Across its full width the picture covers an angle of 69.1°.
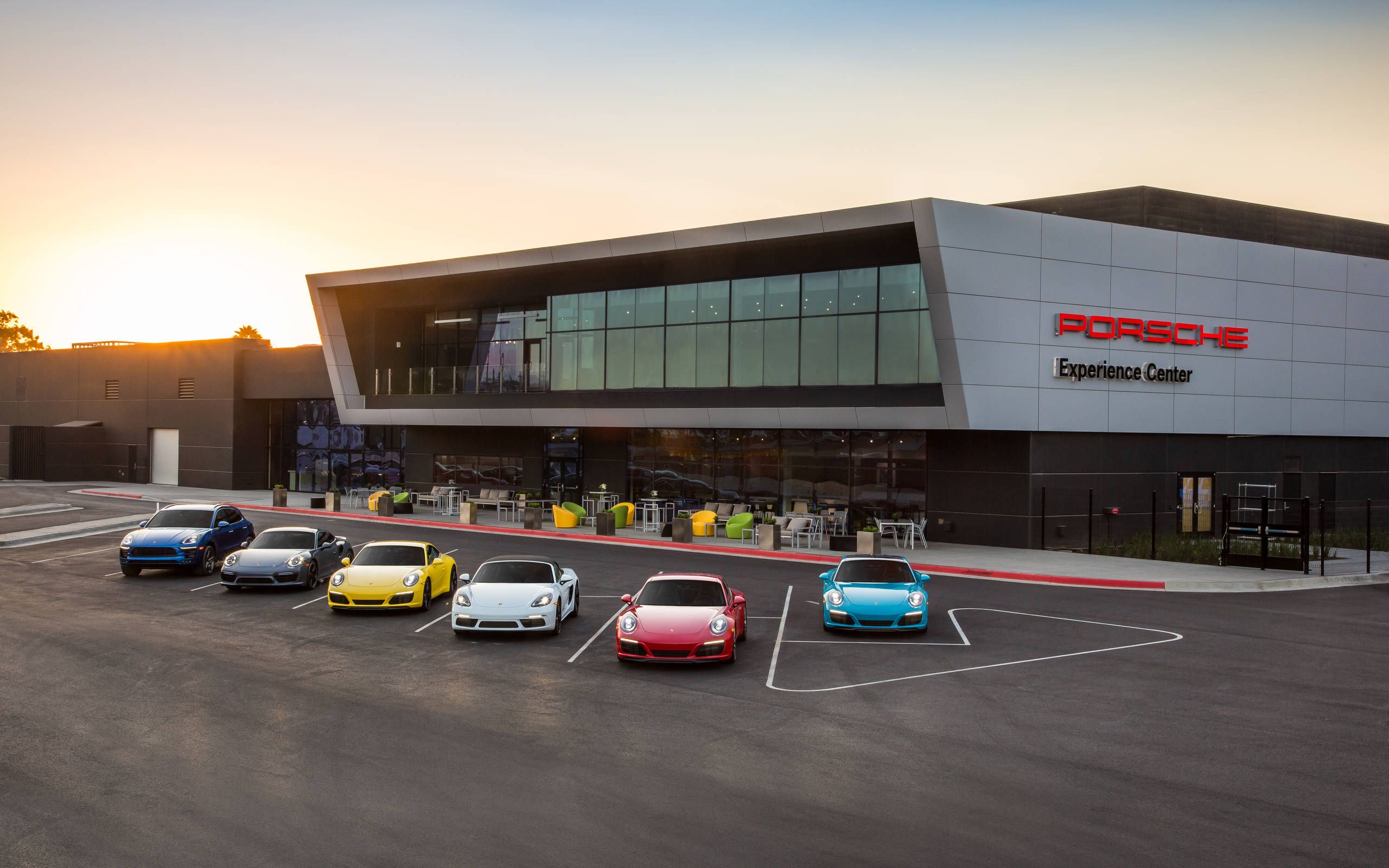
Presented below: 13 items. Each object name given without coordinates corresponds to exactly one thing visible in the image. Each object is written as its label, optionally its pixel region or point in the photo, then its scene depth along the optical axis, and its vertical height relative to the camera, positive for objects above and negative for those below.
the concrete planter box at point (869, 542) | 27.69 -2.33
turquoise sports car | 16.78 -2.42
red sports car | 14.16 -2.43
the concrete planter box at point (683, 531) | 31.38 -2.42
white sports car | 16.17 -2.42
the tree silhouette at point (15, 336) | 158.62 +16.36
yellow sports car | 18.28 -2.42
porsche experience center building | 29.61 +3.22
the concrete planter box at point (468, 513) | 37.50 -2.41
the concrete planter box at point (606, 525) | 33.19 -2.41
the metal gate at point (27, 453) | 57.12 -0.81
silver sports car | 20.39 -2.40
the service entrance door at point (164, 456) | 55.47 -0.79
